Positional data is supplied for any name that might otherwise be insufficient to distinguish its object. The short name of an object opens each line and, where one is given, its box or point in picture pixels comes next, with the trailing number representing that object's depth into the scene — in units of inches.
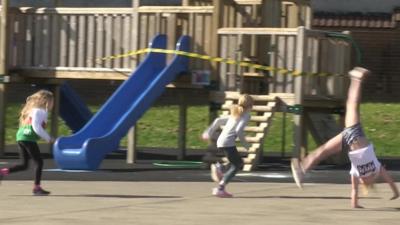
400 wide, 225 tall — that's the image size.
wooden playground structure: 631.2
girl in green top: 464.1
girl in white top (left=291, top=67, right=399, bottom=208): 423.5
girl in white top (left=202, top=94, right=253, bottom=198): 479.2
